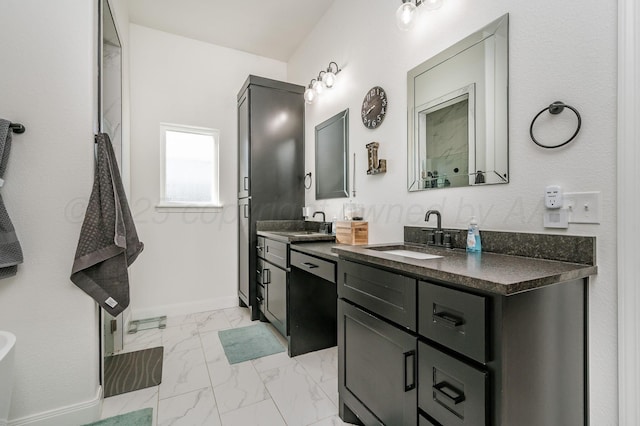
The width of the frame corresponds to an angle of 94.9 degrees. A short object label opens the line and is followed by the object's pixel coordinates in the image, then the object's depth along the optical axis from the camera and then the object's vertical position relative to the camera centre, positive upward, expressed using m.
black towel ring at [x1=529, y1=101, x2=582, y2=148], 1.10 +0.40
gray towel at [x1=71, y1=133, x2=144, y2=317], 1.54 -0.17
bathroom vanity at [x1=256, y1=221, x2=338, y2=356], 2.26 -0.69
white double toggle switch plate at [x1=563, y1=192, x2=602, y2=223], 1.06 +0.02
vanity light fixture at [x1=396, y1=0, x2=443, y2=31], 1.67 +1.18
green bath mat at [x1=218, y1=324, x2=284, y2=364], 2.29 -1.11
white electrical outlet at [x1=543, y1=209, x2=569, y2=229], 1.14 -0.02
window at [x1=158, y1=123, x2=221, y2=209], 3.17 +0.51
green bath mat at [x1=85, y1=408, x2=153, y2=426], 1.57 -1.13
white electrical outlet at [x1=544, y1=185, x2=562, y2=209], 1.15 +0.06
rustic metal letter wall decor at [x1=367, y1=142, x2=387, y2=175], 2.08 +0.36
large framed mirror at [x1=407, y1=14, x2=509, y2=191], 1.37 +0.52
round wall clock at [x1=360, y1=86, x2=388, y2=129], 2.10 +0.78
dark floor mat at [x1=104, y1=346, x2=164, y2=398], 1.90 -1.12
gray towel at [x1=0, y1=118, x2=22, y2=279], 1.36 -0.12
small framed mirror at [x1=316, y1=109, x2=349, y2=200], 2.56 +0.52
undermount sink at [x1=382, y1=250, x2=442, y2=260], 1.47 -0.22
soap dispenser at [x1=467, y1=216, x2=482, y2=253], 1.43 -0.13
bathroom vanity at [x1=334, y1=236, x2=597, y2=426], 0.84 -0.43
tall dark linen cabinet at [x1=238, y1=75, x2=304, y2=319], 3.00 +0.55
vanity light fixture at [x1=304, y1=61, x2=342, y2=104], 2.66 +1.23
